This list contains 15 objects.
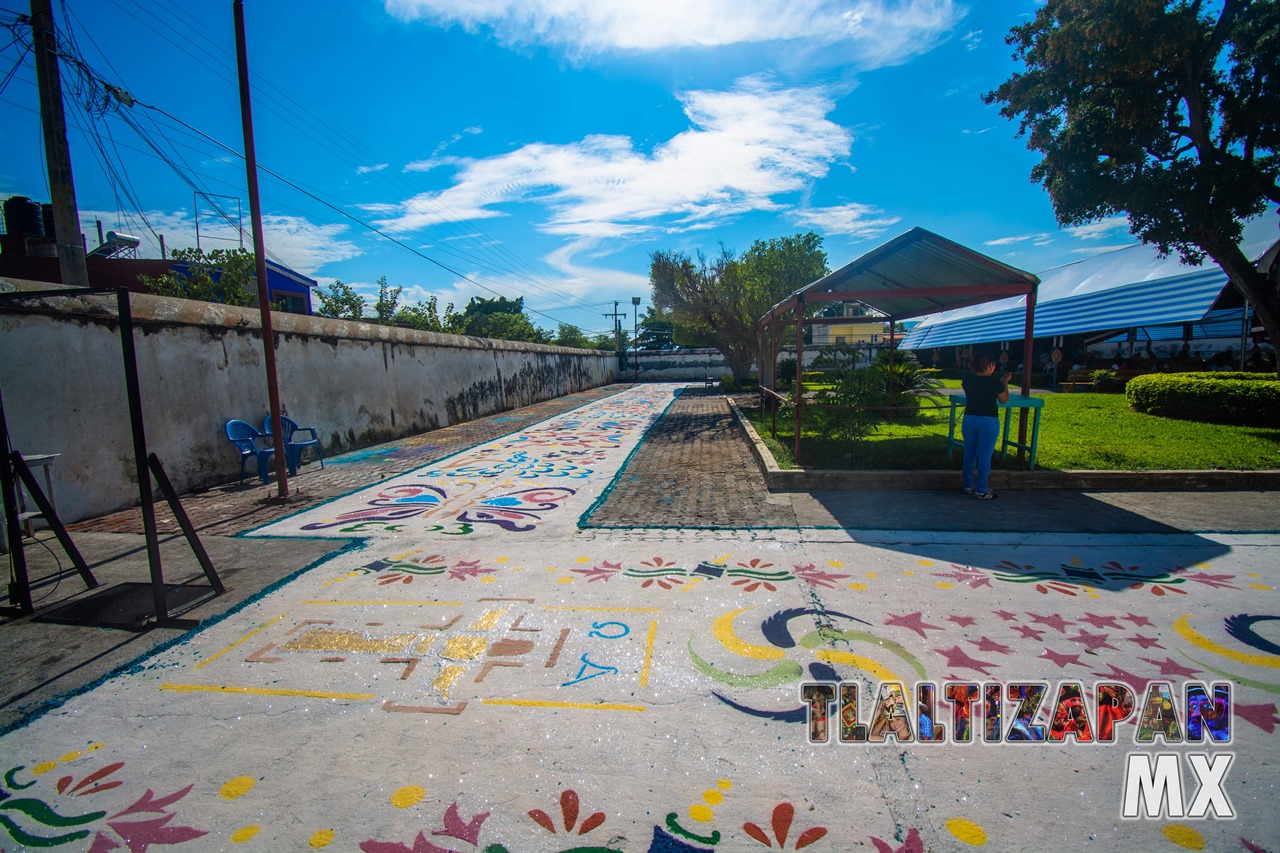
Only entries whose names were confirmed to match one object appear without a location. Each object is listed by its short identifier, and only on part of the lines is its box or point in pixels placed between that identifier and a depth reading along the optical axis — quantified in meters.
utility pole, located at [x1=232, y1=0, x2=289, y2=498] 6.49
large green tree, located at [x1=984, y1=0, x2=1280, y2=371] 8.76
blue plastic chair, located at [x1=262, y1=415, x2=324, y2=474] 8.27
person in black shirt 6.09
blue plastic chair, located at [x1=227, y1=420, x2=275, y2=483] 7.84
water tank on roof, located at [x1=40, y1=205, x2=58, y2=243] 15.92
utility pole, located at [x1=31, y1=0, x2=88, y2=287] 7.45
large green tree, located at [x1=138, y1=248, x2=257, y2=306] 18.09
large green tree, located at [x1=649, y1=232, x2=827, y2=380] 19.16
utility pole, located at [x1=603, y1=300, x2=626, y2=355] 64.31
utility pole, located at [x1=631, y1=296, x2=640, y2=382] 40.62
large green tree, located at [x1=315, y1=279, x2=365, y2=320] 24.95
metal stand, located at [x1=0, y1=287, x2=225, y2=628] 3.30
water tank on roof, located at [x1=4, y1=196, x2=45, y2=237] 16.97
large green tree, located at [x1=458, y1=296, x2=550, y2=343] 44.22
